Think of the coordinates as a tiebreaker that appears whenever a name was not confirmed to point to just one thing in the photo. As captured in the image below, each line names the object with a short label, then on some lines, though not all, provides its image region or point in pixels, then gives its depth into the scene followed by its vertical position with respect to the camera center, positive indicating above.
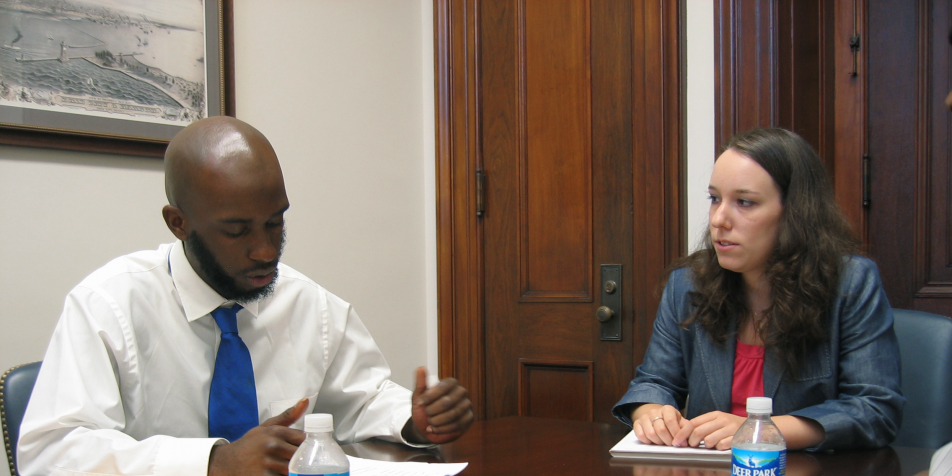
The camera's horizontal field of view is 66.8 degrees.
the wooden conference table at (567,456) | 1.24 -0.46
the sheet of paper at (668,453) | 1.29 -0.44
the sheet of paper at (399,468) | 1.18 -0.43
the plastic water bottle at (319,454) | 0.95 -0.33
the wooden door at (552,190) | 2.55 +0.09
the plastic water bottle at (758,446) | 0.97 -0.33
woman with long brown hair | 1.60 -0.24
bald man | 1.18 -0.26
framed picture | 1.93 +0.43
